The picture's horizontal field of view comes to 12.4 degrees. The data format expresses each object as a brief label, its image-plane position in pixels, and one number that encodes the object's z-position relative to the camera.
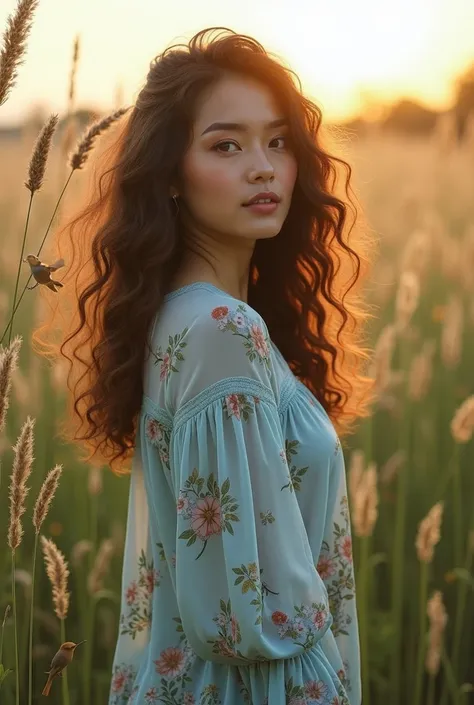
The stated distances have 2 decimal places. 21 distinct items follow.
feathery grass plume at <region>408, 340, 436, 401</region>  3.09
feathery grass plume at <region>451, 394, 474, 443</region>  2.81
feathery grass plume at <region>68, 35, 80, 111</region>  2.47
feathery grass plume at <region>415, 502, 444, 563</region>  2.71
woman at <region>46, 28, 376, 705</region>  2.36
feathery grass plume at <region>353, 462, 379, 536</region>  2.72
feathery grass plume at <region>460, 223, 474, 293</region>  3.51
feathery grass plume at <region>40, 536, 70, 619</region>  2.36
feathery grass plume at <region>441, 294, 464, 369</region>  3.27
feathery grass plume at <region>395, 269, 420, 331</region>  2.99
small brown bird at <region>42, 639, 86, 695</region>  2.29
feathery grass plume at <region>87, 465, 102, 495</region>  2.92
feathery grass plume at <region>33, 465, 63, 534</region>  2.27
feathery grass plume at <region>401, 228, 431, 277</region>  3.21
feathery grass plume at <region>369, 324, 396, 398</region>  2.89
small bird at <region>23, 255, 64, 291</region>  2.26
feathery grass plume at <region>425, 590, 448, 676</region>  2.72
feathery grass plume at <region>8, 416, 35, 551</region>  2.24
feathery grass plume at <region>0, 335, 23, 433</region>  2.21
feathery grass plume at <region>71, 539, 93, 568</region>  2.91
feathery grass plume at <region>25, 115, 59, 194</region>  2.26
